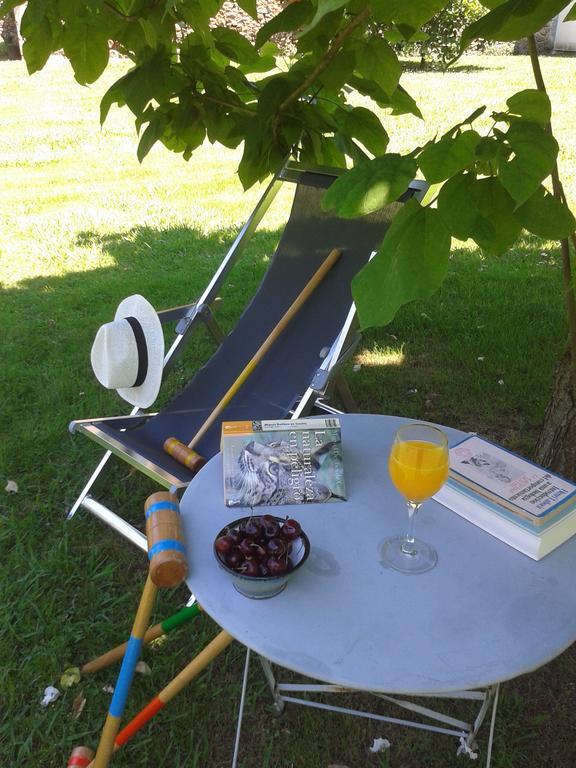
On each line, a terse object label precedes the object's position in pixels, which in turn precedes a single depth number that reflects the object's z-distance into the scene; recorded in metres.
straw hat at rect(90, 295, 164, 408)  2.61
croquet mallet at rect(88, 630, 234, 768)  1.43
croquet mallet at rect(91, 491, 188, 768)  1.33
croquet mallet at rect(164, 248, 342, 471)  2.45
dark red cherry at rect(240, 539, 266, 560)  1.29
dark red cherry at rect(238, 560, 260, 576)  1.27
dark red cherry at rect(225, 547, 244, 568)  1.29
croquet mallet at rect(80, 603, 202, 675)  1.88
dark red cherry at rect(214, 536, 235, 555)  1.31
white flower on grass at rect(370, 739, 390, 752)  1.88
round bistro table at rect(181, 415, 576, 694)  1.18
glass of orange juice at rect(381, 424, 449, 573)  1.34
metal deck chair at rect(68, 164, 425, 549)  2.58
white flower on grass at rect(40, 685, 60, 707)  2.02
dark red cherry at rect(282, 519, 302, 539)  1.35
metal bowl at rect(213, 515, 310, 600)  1.26
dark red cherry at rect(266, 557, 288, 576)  1.27
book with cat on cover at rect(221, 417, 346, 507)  1.59
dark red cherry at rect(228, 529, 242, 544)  1.32
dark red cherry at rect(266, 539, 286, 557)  1.29
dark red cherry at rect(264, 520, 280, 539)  1.33
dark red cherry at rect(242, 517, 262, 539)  1.33
